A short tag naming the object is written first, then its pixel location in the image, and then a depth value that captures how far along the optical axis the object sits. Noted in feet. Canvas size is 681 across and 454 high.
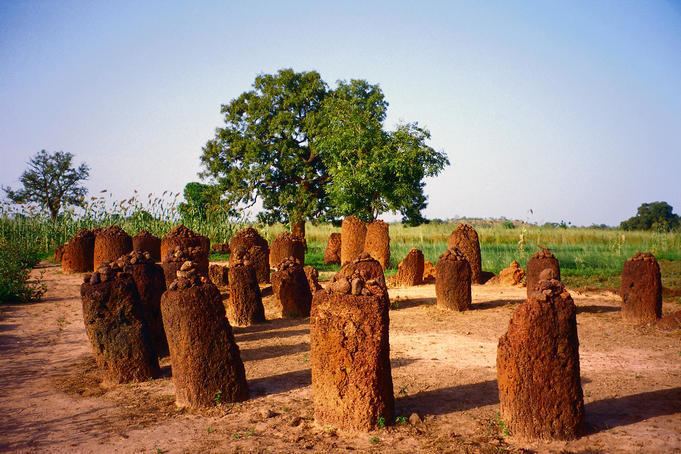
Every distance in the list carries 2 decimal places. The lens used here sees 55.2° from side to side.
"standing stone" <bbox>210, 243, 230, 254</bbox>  82.94
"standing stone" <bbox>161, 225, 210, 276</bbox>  53.62
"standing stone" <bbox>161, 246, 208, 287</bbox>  41.73
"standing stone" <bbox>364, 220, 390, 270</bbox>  67.72
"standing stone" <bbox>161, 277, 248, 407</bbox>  24.18
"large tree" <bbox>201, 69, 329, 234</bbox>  101.65
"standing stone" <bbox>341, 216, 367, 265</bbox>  70.79
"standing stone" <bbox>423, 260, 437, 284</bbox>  58.96
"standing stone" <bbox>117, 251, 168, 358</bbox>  33.22
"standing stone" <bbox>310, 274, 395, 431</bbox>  21.24
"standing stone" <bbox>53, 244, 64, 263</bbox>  73.97
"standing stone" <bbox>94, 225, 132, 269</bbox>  62.03
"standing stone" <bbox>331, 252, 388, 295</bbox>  37.90
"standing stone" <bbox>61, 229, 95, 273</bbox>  64.85
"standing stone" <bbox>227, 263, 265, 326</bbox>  41.06
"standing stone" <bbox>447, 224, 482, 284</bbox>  57.98
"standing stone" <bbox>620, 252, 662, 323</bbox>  38.29
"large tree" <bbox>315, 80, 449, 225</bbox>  84.58
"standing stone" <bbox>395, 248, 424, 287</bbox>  56.24
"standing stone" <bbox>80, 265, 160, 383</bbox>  27.86
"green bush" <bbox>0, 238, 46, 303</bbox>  48.60
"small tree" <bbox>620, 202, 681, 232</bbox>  180.34
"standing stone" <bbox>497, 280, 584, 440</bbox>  19.97
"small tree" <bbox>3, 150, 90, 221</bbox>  147.23
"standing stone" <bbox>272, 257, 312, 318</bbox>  43.16
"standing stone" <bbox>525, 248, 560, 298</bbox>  43.14
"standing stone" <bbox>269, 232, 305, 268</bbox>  65.98
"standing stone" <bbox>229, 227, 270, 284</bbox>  41.83
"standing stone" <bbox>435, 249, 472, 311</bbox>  43.34
